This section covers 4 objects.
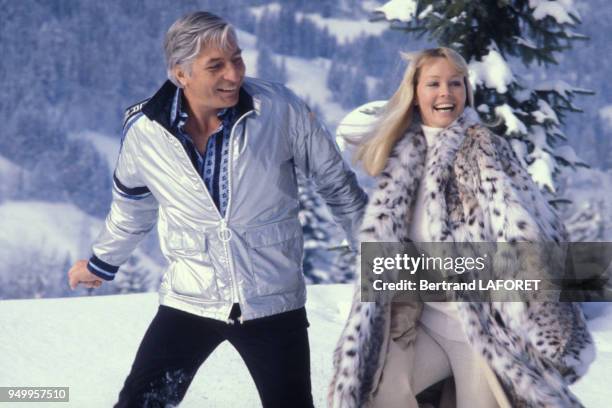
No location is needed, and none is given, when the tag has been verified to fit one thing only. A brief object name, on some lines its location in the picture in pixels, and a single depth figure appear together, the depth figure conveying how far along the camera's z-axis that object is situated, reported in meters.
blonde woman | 6.91
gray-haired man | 7.28
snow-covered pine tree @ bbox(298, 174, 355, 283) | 53.32
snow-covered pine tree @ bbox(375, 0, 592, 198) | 22.34
